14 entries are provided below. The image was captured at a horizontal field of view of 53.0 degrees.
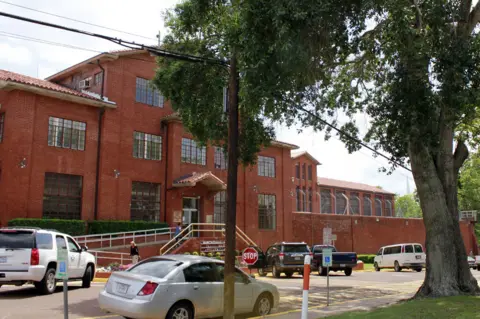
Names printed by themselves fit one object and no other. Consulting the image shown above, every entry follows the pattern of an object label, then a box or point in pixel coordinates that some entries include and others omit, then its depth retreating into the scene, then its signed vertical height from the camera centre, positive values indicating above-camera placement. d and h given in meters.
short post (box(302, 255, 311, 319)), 6.89 -0.73
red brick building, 24.59 +4.48
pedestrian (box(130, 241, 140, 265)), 23.39 -0.83
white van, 33.00 -1.45
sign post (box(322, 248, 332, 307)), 13.49 -0.60
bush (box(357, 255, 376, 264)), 44.19 -2.01
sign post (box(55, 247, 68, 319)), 8.20 -0.53
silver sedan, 9.05 -1.11
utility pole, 9.48 +0.71
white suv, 12.94 -0.64
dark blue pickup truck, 27.70 -1.52
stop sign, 12.06 -0.52
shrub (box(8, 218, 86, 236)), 23.05 +0.46
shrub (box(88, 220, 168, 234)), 26.19 +0.46
